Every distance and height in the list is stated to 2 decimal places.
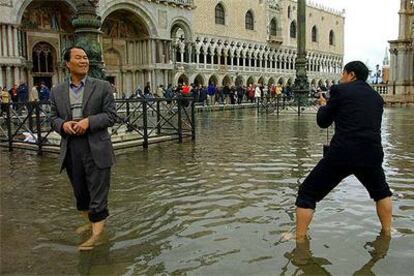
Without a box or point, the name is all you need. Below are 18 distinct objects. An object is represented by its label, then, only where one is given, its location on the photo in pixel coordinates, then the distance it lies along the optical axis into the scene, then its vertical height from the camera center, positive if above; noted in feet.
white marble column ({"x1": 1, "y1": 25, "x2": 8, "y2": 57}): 81.00 +9.92
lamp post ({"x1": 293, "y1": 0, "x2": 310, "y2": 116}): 73.87 +5.19
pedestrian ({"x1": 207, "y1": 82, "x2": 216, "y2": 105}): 105.51 +0.00
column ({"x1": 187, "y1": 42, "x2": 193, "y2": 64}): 132.92 +11.43
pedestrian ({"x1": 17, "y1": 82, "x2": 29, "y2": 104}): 74.64 +0.65
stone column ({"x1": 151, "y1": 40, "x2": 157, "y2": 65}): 108.27 +9.66
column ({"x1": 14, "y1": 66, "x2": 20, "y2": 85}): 83.61 +3.73
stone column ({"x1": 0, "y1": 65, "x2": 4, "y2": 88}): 81.24 +3.56
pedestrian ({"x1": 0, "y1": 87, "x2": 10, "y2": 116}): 69.41 +0.06
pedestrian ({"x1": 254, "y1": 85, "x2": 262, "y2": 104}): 96.60 +0.18
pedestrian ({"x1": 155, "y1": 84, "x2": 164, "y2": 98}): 104.39 +0.72
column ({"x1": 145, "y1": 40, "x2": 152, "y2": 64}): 108.27 +9.65
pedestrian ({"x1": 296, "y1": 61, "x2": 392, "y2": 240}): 13.19 -1.45
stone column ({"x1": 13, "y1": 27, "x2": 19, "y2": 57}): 82.69 +9.29
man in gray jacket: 13.82 -1.08
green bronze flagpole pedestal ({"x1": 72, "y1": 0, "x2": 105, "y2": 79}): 32.76 +4.28
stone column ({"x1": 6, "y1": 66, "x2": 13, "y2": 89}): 82.21 +3.18
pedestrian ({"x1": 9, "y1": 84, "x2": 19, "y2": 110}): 76.04 +0.36
